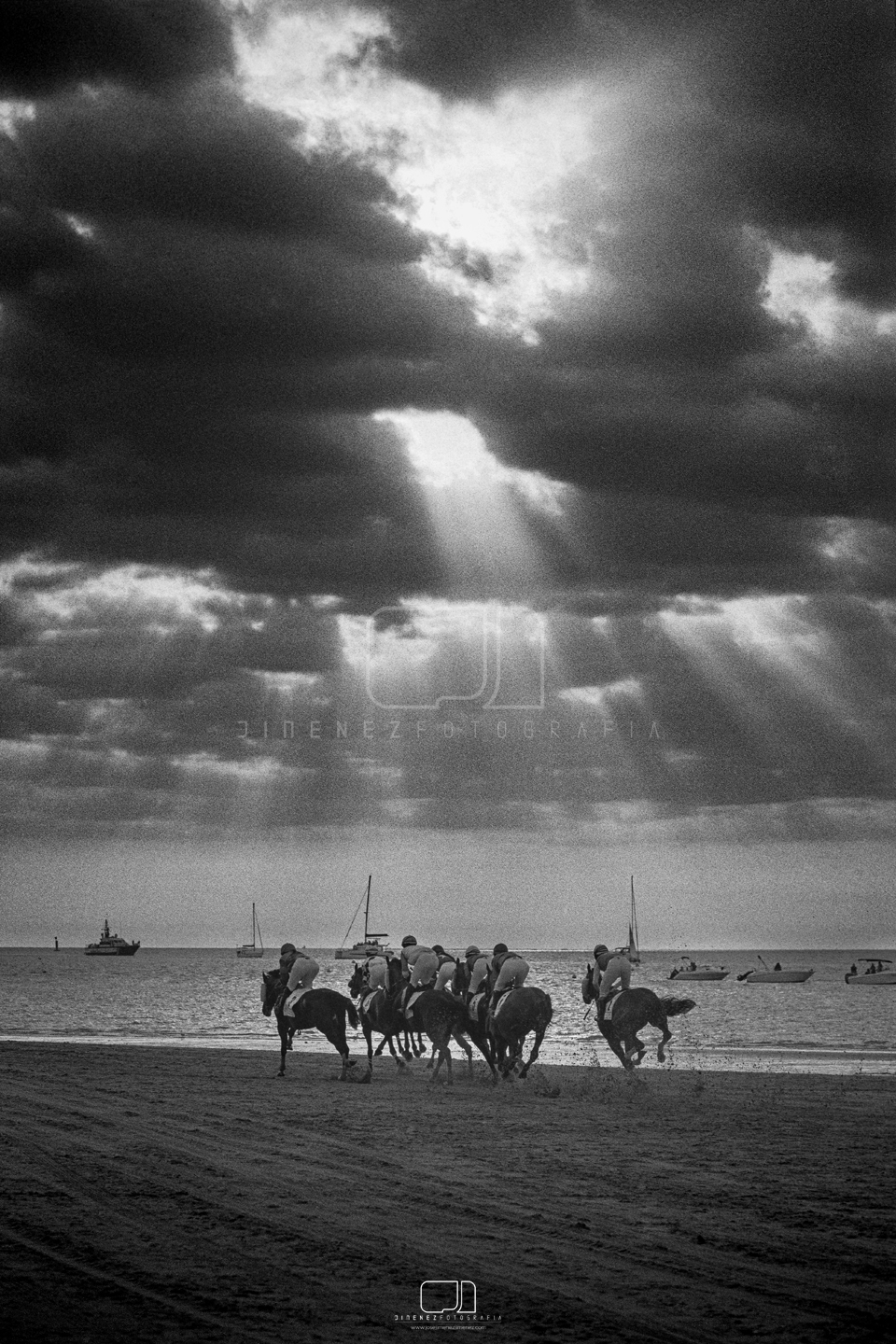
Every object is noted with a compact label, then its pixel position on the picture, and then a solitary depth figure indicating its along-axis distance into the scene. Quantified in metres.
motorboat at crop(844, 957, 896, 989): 136.00
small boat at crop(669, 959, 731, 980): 148.38
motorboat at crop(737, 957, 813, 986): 150.75
